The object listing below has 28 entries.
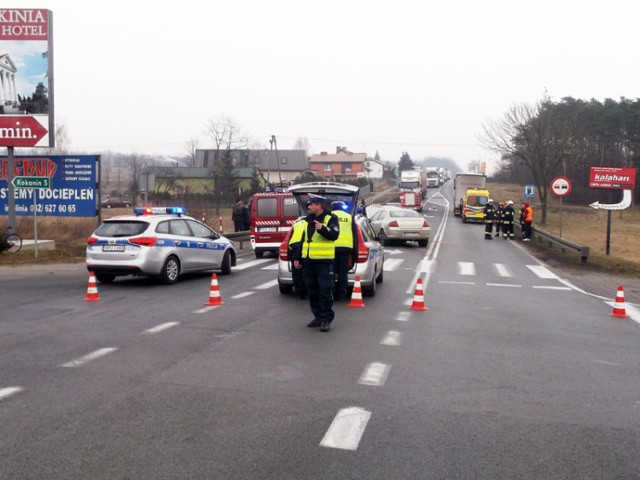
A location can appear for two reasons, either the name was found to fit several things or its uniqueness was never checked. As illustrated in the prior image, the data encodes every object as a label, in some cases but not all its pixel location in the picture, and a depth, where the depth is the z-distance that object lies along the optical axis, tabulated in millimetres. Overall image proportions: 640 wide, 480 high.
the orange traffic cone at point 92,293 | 11977
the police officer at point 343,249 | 10312
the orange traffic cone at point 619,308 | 11281
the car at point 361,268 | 12328
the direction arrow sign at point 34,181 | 19766
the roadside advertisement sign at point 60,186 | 23375
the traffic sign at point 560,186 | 26562
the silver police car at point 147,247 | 14016
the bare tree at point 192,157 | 115706
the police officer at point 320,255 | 8891
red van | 21844
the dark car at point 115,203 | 71212
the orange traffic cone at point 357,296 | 11297
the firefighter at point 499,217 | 34250
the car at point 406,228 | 27266
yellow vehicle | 48250
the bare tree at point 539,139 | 50531
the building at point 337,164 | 142588
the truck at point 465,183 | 53312
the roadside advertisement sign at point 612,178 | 22859
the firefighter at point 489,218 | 33156
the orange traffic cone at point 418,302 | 11297
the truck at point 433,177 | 117950
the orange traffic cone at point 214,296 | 11461
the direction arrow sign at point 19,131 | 21203
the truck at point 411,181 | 69875
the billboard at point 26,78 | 21125
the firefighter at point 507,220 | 33406
